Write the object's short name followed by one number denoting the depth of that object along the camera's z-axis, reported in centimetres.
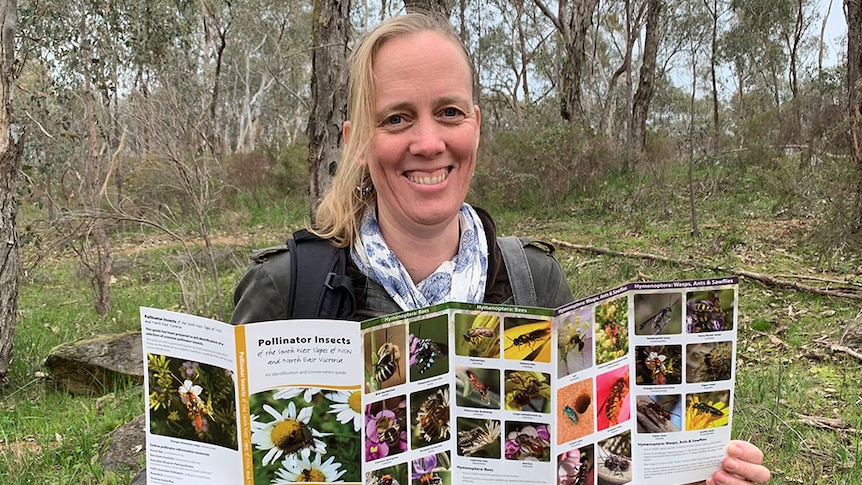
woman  142
